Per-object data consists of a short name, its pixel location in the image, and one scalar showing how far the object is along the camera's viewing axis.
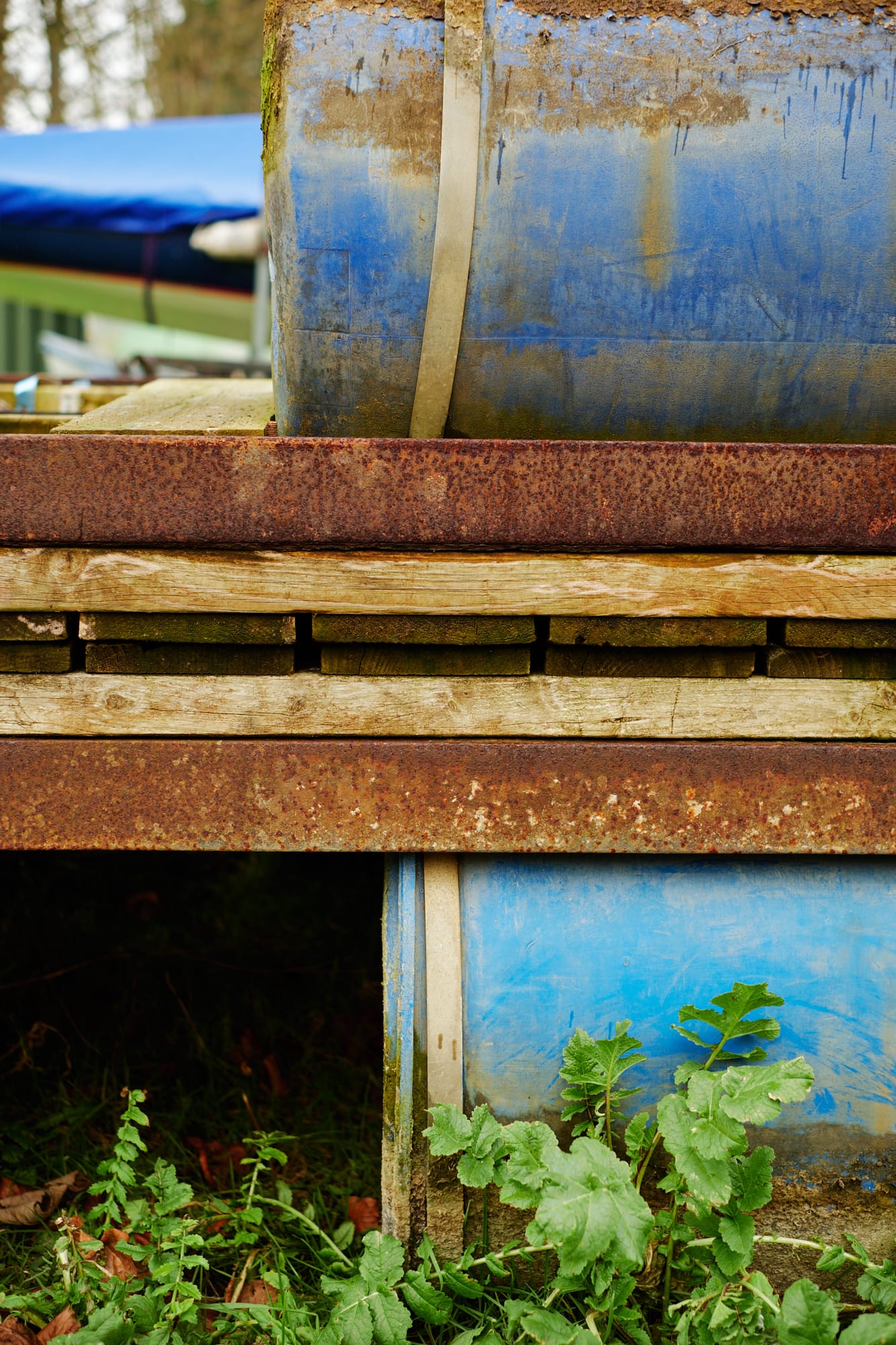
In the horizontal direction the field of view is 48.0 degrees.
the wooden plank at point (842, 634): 1.58
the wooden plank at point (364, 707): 1.58
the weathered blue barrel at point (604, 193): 1.45
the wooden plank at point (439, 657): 1.58
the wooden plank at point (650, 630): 1.56
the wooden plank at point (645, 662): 1.59
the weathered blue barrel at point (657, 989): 1.53
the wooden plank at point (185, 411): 1.69
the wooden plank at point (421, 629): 1.56
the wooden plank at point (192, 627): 1.56
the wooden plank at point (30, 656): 1.57
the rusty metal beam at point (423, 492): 1.48
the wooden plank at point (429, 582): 1.53
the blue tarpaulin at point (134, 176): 6.37
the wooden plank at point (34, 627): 1.55
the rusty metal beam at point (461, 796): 1.55
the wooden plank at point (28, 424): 2.10
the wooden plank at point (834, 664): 1.60
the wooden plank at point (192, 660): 1.58
